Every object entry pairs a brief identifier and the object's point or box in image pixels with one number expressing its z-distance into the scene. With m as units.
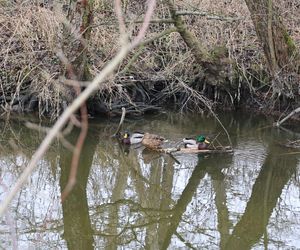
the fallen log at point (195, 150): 16.14
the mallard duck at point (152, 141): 16.66
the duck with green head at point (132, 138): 17.28
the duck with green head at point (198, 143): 16.47
